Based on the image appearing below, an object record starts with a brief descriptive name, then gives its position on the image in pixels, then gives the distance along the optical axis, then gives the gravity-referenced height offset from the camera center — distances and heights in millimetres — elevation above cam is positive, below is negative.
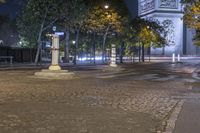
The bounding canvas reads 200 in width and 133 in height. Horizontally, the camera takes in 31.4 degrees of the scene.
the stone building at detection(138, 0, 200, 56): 99566 +8263
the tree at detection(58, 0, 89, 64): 34930 +4149
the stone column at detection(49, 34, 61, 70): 17964 +210
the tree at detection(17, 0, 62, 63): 33261 +3680
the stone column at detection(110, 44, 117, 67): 26834 -96
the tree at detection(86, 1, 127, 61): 42107 +4236
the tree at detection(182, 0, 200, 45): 23417 +2713
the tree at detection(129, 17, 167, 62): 58022 +3956
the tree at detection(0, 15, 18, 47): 80785 +5714
